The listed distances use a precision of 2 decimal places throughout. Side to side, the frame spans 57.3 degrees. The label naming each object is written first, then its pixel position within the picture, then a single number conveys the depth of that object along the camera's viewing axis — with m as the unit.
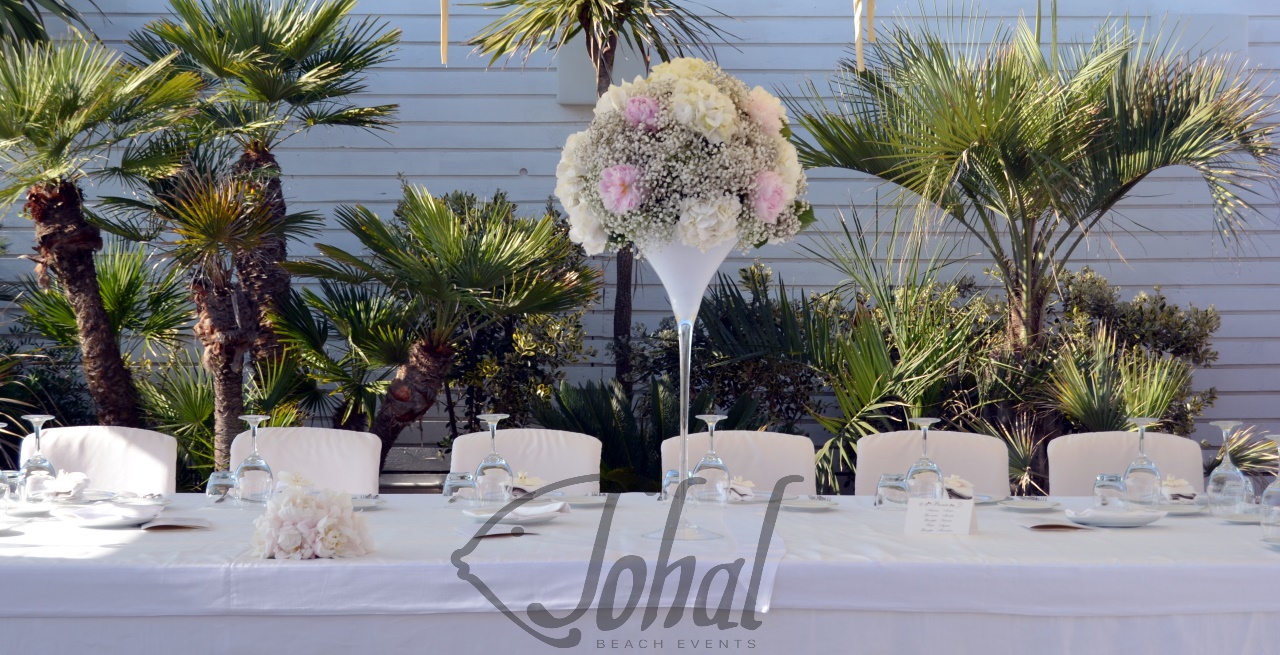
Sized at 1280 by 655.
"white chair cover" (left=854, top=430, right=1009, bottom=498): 3.54
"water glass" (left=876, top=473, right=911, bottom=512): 2.74
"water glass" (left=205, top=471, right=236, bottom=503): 2.74
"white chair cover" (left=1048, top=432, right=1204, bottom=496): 3.57
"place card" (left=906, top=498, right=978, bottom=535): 2.21
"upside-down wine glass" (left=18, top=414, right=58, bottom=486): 2.65
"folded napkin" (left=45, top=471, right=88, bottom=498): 2.74
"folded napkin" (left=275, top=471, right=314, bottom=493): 2.29
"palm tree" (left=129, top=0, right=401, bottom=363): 5.04
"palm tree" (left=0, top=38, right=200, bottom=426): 4.16
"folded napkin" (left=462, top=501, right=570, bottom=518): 2.37
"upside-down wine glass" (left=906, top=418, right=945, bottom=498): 2.50
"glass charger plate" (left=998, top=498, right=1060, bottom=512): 2.76
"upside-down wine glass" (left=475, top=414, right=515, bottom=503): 2.57
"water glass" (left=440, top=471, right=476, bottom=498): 2.81
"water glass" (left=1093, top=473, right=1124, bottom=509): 2.69
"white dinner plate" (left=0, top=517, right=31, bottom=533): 2.28
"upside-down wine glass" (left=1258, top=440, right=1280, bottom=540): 2.19
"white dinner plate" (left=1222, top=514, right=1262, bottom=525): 2.54
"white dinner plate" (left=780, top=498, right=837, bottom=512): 2.67
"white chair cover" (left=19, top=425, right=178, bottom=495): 3.43
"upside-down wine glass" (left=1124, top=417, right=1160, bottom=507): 2.67
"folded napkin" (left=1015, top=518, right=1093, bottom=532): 2.33
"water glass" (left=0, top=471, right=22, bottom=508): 2.63
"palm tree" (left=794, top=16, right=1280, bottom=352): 4.69
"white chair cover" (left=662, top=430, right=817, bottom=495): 3.55
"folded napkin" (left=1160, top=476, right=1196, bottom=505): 2.94
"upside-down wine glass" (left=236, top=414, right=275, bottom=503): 2.66
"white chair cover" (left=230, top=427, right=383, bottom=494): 3.52
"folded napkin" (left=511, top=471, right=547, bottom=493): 2.89
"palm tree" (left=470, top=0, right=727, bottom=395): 5.29
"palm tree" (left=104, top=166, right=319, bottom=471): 4.45
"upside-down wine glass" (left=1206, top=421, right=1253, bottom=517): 2.64
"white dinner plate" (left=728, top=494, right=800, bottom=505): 2.77
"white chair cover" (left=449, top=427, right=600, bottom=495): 3.51
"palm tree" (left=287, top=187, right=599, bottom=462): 4.77
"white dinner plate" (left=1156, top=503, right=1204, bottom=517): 2.63
